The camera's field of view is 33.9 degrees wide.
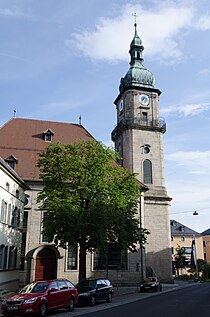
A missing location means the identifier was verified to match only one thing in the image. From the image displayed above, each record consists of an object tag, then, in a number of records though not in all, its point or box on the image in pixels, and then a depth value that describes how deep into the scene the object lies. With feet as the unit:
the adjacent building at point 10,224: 81.92
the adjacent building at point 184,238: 259.53
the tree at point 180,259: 220.72
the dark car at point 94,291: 61.41
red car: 45.14
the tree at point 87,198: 71.92
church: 103.86
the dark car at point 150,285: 90.68
